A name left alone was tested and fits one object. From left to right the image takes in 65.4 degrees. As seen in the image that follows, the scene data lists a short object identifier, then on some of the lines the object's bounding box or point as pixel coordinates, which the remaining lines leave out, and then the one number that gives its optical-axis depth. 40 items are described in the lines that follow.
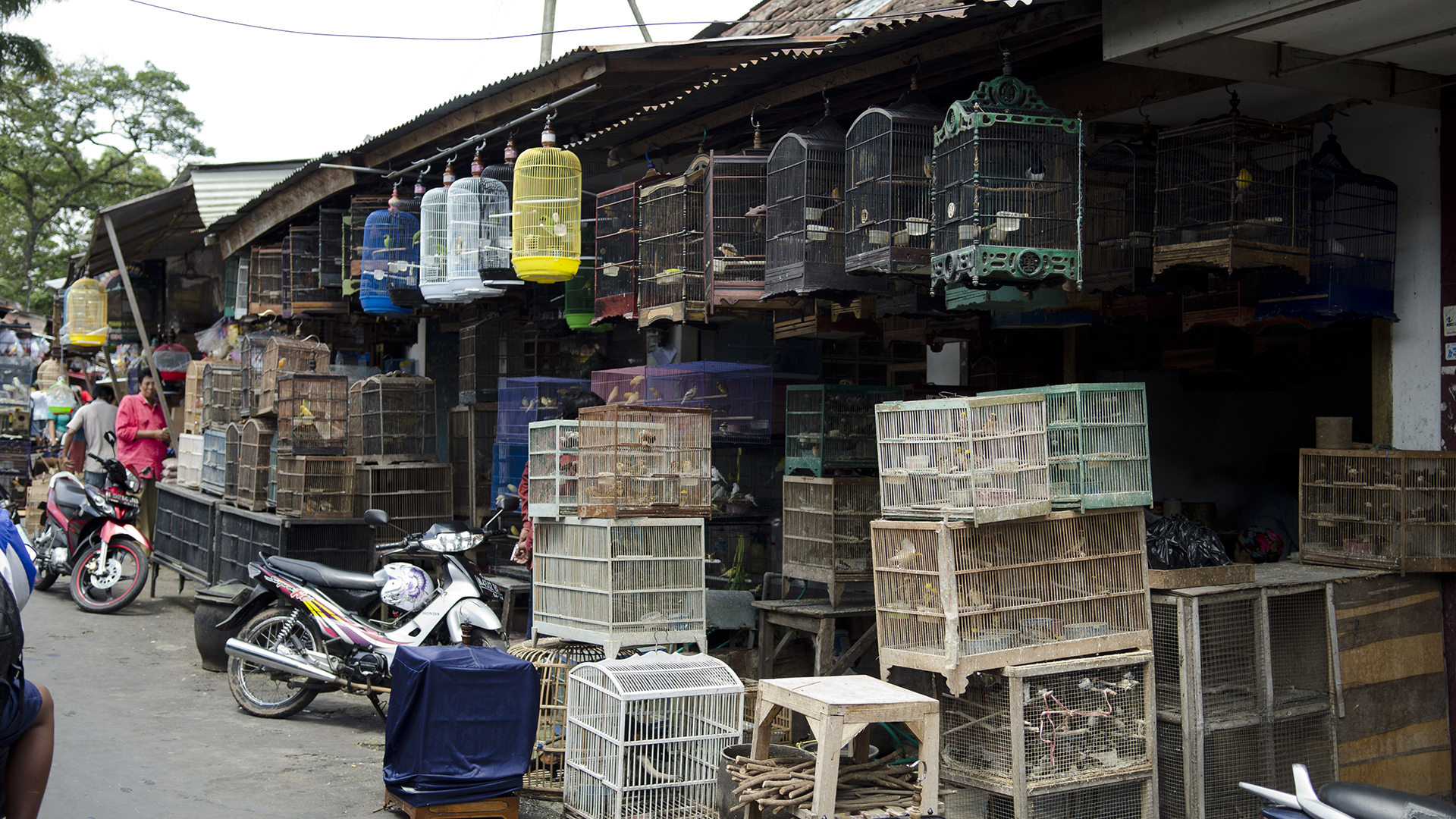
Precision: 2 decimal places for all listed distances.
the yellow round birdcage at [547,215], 8.14
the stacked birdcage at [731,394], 9.36
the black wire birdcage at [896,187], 5.65
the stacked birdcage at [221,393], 12.51
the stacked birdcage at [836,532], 7.10
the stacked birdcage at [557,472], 6.94
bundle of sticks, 4.76
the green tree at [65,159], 34.38
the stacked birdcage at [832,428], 7.46
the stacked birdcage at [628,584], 6.45
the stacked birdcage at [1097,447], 5.49
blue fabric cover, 5.34
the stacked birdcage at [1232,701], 5.52
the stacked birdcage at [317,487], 9.82
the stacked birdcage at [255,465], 10.65
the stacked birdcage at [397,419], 10.30
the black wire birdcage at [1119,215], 6.52
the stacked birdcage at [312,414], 10.19
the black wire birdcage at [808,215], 6.27
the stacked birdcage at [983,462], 5.28
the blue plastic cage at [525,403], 9.93
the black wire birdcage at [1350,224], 6.16
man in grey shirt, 14.52
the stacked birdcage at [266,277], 14.08
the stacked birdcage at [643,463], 6.56
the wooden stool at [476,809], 5.34
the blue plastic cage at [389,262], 10.38
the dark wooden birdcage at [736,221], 7.05
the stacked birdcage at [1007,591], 5.25
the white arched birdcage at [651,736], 5.33
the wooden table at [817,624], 6.71
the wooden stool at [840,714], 4.61
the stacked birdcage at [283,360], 10.74
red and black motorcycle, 11.21
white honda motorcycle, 7.47
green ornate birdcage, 5.08
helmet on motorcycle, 7.78
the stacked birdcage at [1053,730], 5.24
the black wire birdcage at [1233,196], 5.74
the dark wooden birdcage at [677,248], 7.41
